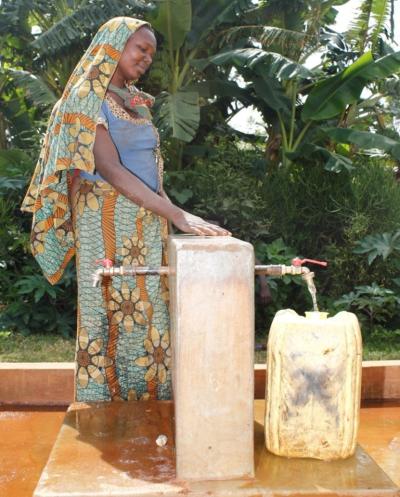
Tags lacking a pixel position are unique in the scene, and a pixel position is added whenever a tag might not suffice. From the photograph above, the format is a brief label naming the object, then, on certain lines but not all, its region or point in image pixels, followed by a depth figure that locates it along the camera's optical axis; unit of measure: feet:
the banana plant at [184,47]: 23.32
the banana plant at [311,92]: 22.89
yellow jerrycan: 7.74
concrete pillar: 6.95
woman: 8.99
